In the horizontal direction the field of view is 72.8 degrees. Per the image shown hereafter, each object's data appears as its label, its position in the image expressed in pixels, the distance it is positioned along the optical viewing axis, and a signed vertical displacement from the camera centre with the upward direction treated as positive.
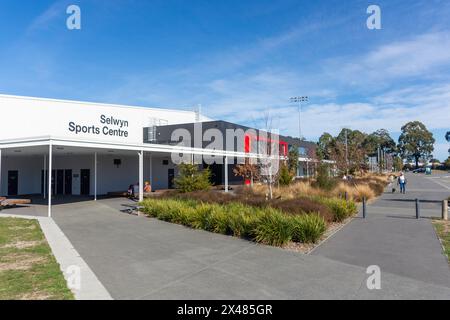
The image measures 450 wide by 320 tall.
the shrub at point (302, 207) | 10.18 -1.52
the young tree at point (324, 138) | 84.00 +7.18
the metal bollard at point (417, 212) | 11.78 -1.92
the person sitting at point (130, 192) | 21.59 -2.04
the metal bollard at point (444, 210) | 11.57 -1.81
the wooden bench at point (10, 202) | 15.61 -2.01
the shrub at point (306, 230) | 8.22 -1.83
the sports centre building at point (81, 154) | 22.72 +0.79
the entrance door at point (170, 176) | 29.78 -1.26
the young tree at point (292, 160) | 29.09 +0.28
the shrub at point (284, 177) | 22.50 -1.07
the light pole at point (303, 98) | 64.90 +13.96
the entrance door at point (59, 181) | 25.47 -1.48
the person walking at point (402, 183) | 24.03 -1.64
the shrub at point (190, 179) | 17.75 -0.97
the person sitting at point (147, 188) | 21.94 -1.80
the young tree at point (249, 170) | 18.85 -0.48
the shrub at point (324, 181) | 20.08 -1.22
